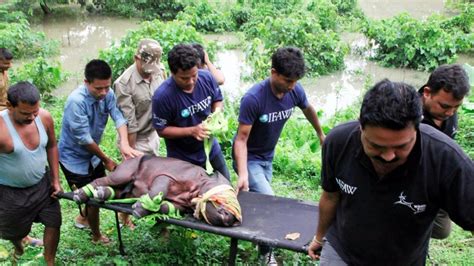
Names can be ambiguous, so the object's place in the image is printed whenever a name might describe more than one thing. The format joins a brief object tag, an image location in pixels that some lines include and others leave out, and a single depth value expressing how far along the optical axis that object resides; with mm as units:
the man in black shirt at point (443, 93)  2980
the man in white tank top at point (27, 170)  3508
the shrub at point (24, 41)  11264
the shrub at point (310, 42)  11250
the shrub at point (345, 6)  16016
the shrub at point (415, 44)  11289
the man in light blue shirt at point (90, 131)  3979
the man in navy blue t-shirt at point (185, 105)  3922
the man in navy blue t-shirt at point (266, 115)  3805
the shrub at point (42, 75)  8789
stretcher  3500
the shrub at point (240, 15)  15375
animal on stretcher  3662
